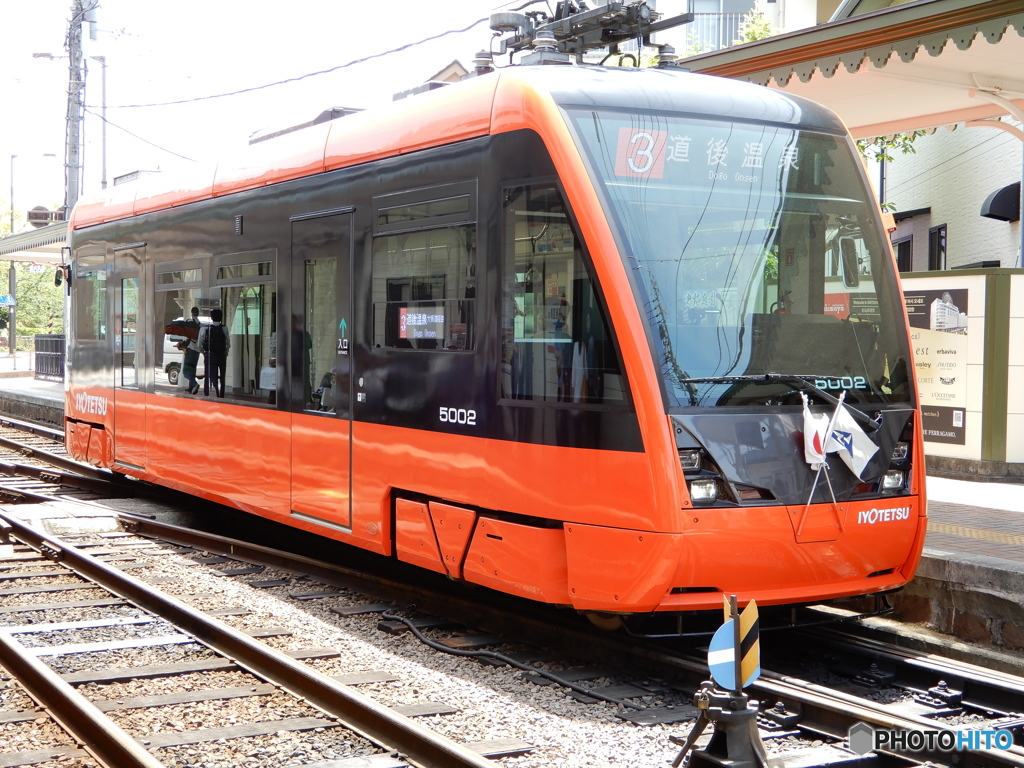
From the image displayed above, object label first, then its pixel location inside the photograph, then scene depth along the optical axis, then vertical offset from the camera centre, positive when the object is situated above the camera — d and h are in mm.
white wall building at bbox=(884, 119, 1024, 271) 16719 +2487
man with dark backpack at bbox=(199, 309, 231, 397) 9641 -61
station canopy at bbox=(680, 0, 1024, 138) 9227 +2612
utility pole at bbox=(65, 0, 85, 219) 23094 +4854
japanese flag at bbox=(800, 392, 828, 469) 5906 -484
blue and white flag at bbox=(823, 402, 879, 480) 5992 -494
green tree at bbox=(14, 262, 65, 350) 65938 +2021
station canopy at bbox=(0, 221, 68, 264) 25105 +2290
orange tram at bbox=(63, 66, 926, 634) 5738 -4
